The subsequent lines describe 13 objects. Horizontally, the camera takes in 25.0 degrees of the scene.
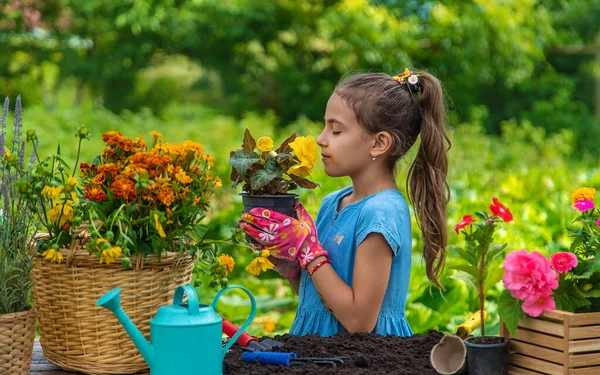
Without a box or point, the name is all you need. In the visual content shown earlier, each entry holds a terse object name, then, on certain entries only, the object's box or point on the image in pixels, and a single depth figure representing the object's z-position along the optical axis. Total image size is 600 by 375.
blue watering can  2.45
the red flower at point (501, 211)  2.46
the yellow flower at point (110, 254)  2.48
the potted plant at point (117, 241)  2.57
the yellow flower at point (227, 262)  2.58
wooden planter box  2.40
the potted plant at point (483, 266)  2.45
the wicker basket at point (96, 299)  2.60
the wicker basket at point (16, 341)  2.56
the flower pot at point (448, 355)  2.53
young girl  2.96
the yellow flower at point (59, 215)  2.60
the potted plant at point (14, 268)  2.56
